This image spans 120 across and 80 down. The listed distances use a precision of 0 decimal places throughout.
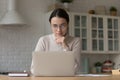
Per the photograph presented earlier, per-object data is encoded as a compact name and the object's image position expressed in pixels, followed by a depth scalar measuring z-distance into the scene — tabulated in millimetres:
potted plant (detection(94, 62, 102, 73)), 4989
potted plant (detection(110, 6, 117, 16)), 5164
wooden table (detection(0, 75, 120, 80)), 1829
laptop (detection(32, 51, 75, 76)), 1937
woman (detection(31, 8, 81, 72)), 2605
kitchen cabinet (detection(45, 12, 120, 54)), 4727
